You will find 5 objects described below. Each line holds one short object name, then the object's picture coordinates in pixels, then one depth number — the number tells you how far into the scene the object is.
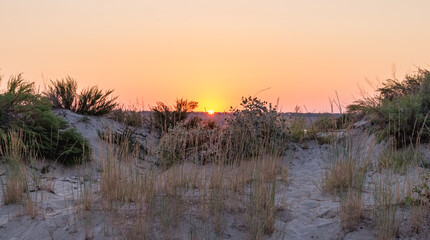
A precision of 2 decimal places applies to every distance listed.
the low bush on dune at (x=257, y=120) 10.02
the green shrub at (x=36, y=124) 8.74
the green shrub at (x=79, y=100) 12.70
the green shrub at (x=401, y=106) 9.22
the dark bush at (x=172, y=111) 13.51
